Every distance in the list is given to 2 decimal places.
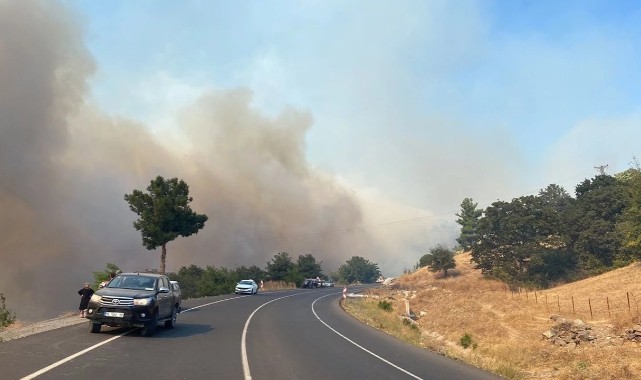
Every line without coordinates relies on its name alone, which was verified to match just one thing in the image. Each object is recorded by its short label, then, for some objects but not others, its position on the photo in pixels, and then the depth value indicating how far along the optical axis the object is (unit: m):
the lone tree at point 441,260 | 84.56
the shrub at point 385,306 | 35.54
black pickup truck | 13.85
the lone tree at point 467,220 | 106.56
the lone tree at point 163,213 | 42.41
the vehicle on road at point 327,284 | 91.76
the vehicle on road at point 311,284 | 82.81
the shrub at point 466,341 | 21.93
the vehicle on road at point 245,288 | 50.91
